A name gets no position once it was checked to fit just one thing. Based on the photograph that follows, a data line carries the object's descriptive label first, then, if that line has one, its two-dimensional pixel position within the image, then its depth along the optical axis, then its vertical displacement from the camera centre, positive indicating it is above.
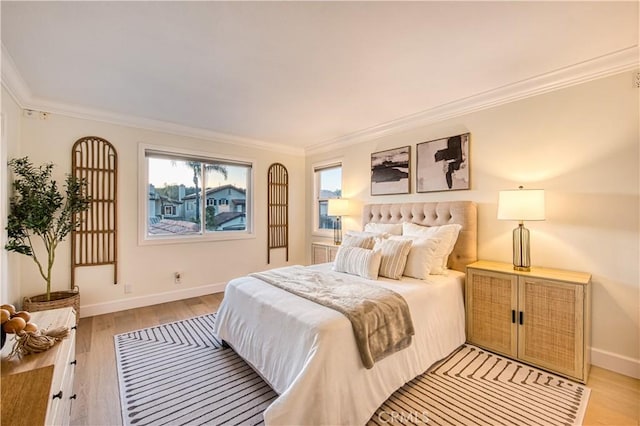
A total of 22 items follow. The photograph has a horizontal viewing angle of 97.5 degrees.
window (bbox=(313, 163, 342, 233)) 4.92 +0.43
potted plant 2.76 -0.01
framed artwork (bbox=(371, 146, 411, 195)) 3.71 +0.58
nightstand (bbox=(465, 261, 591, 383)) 2.13 -0.86
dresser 1.08 -0.70
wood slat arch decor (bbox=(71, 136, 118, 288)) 3.38 +0.09
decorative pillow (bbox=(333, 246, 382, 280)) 2.67 -0.49
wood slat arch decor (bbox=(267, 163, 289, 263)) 5.04 +0.11
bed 1.52 -0.89
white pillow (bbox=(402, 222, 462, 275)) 2.73 -0.27
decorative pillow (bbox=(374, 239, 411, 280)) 2.64 -0.43
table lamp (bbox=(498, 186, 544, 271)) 2.38 +0.00
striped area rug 1.77 -1.28
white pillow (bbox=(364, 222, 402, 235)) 3.43 -0.19
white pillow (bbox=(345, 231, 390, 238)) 3.13 -0.25
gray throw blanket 1.74 -0.65
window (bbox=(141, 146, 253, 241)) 3.99 +0.28
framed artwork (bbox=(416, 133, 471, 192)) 3.14 +0.57
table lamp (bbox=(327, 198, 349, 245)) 4.32 +0.09
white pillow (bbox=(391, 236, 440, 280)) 2.61 -0.43
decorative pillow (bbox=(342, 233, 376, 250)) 3.01 -0.32
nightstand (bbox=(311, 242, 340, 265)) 4.21 -0.62
